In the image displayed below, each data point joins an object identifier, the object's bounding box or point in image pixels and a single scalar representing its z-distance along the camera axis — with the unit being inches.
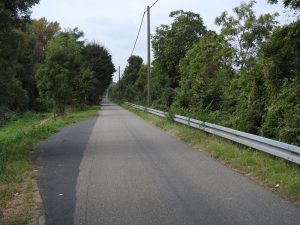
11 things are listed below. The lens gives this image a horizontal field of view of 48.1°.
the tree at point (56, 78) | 1127.7
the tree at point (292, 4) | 317.7
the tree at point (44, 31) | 2230.2
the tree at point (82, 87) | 1467.5
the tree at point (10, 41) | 381.8
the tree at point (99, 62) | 2160.0
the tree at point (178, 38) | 1232.1
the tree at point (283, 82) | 318.5
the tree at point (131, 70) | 2563.2
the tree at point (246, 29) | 872.4
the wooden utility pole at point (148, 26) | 1077.9
